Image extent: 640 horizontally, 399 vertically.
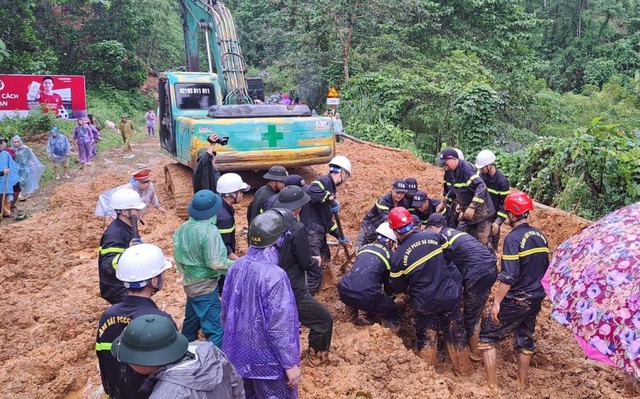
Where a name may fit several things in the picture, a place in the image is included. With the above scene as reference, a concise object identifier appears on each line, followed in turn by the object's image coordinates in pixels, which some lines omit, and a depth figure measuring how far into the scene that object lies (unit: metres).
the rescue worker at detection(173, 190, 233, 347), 4.20
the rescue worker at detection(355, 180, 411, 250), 6.13
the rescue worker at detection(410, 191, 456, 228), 6.28
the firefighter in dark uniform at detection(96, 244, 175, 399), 2.98
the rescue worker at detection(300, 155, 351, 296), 5.81
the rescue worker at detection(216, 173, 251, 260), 4.96
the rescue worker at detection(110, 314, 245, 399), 2.31
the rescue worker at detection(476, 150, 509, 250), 6.66
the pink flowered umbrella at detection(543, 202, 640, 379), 2.54
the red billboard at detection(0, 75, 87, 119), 17.20
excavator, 9.10
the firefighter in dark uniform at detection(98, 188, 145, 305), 3.98
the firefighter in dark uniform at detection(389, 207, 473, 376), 4.71
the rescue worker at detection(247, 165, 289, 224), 5.70
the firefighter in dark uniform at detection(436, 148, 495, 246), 6.41
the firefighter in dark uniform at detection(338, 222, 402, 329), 5.07
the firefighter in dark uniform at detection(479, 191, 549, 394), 4.56
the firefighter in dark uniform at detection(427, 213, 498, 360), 5.03
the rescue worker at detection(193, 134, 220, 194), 7.03
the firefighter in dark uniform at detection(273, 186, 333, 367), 4.22
